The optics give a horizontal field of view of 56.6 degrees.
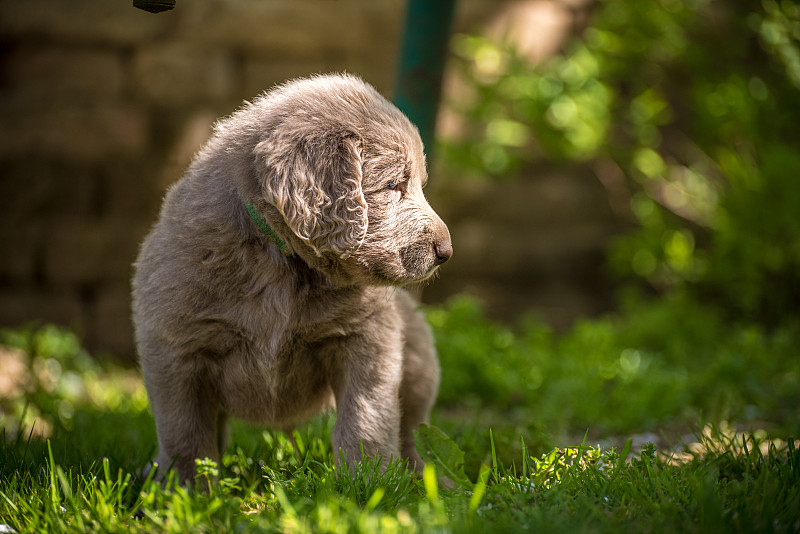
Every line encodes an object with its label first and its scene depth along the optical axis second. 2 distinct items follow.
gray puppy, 2.53
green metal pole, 4.28
